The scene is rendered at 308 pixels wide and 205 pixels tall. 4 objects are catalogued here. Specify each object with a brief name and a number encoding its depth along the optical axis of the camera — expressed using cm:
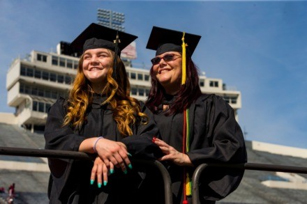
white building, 5706
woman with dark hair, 404
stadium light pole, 7662
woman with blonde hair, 369
